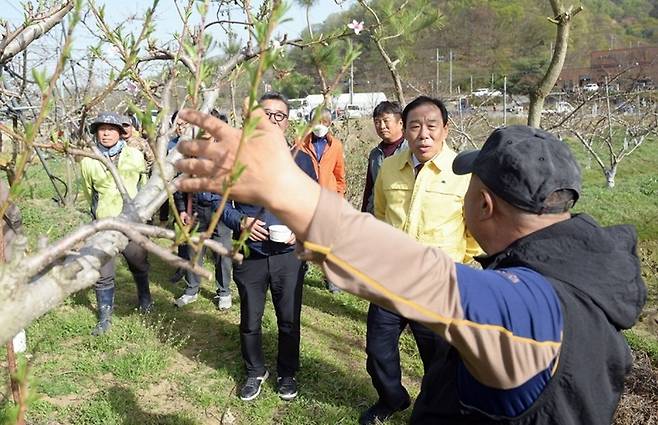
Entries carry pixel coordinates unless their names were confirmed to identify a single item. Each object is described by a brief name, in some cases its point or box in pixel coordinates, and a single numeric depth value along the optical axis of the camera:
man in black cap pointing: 0.91
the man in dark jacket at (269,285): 3.06
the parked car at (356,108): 15.02
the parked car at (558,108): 12.00
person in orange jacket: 4.38
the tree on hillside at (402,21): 3.34
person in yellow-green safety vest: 3.57
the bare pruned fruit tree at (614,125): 11.61
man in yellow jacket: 2.82
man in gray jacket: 4.07
